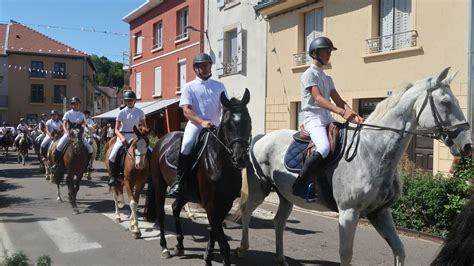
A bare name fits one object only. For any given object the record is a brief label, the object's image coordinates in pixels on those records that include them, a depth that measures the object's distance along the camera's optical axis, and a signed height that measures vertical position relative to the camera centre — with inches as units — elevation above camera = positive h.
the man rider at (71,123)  437.1 +0.1
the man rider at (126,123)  354.9 +0.4
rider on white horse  194.2 +7.6
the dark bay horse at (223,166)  198.5 -20.0
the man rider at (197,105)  236.4 +10.0
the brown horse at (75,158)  423.2 -32.6
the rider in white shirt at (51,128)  606.9 -6.8
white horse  181.2 -10.4
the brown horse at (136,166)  320.2 -29.9
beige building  442.6 +89.1
